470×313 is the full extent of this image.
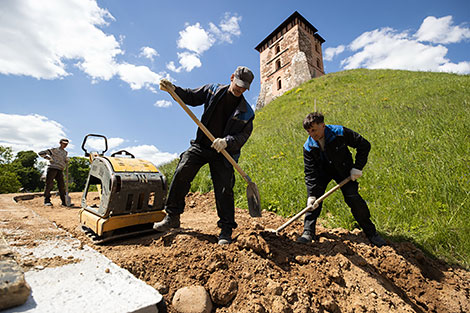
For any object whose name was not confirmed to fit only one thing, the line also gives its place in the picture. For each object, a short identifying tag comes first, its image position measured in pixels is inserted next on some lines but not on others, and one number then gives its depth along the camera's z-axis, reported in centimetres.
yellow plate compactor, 248
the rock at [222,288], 164
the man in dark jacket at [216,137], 254
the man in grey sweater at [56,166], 632
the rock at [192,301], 154
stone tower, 2312
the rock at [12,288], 113
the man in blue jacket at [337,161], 265
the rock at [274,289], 165
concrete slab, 120
